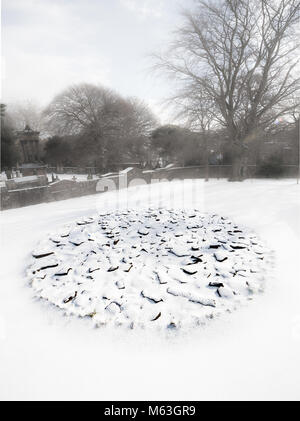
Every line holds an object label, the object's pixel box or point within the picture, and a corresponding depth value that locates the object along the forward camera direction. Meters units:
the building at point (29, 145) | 28.36
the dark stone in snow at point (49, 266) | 4.30
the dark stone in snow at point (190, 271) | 3.87
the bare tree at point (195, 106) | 14.38
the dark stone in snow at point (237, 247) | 4.77
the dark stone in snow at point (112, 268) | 4.06
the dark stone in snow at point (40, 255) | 4.77
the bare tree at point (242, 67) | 13.30
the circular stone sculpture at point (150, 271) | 3.01
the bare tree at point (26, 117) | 48.02
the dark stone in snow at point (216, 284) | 3.45
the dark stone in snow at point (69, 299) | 3.28
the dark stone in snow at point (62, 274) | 4.02
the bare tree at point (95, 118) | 29.33
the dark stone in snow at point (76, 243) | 5.22
